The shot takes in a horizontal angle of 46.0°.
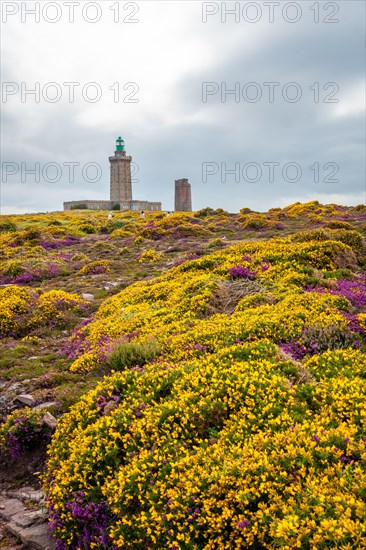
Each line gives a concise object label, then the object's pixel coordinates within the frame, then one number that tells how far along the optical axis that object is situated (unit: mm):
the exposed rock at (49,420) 8898
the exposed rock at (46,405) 9739
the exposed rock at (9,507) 7109
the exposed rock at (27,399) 10288
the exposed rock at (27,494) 7525
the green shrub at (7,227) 54031
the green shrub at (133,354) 10297
